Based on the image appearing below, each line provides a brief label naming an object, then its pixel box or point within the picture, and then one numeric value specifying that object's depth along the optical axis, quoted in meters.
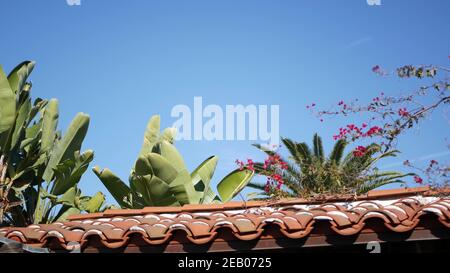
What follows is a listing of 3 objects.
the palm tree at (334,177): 6.70
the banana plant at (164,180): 11.57
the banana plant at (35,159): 12.30
